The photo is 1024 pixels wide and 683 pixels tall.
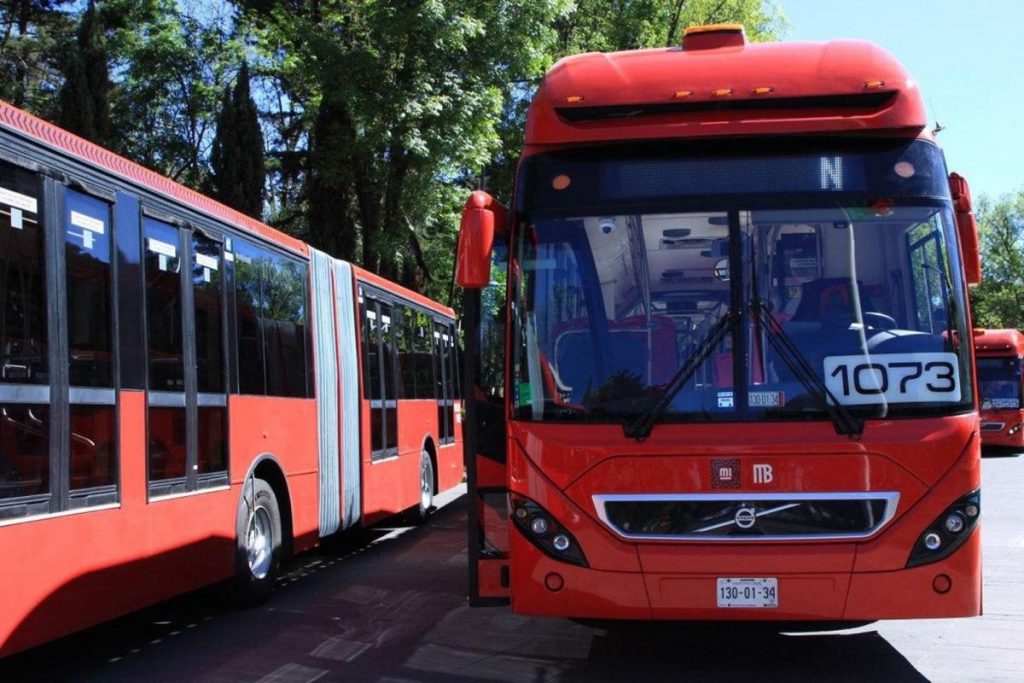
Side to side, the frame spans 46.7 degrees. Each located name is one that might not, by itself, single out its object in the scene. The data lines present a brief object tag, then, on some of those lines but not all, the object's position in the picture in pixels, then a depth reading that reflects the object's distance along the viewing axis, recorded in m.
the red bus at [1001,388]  29.91
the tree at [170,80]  23.27
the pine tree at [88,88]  22.89
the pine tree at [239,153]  23.75
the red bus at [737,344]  5.79
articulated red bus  5.70
